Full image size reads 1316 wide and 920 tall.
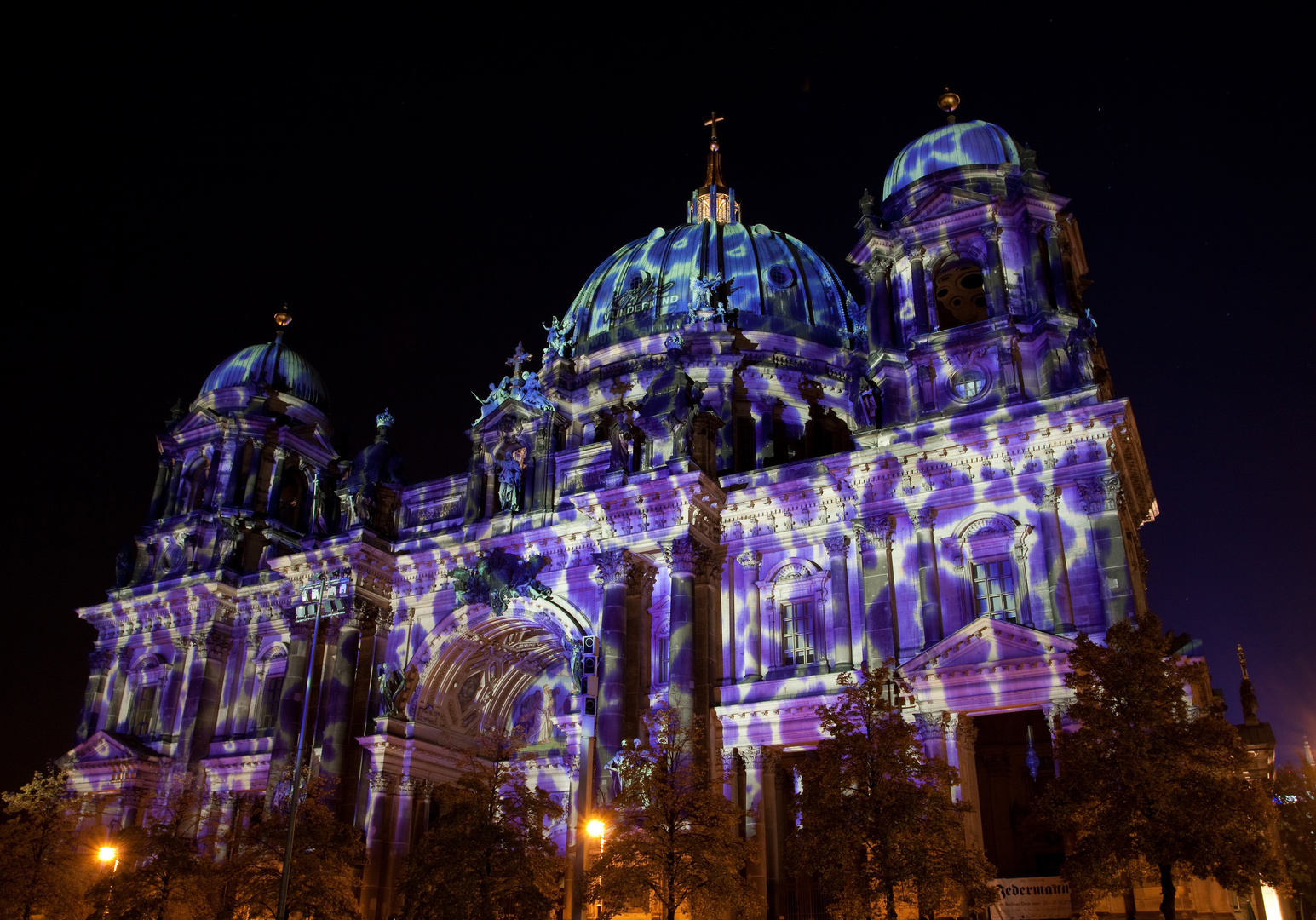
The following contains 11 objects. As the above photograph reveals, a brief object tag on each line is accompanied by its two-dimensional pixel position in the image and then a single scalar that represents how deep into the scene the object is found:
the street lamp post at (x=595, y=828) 27.73
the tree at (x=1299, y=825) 61.84
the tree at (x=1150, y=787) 24.02
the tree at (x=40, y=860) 38.25
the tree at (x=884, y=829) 25.94
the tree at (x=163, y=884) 35.62
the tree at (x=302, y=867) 33.94
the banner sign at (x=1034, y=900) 30.27
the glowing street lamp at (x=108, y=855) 40.16
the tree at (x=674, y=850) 28.66
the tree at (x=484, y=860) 30.59
